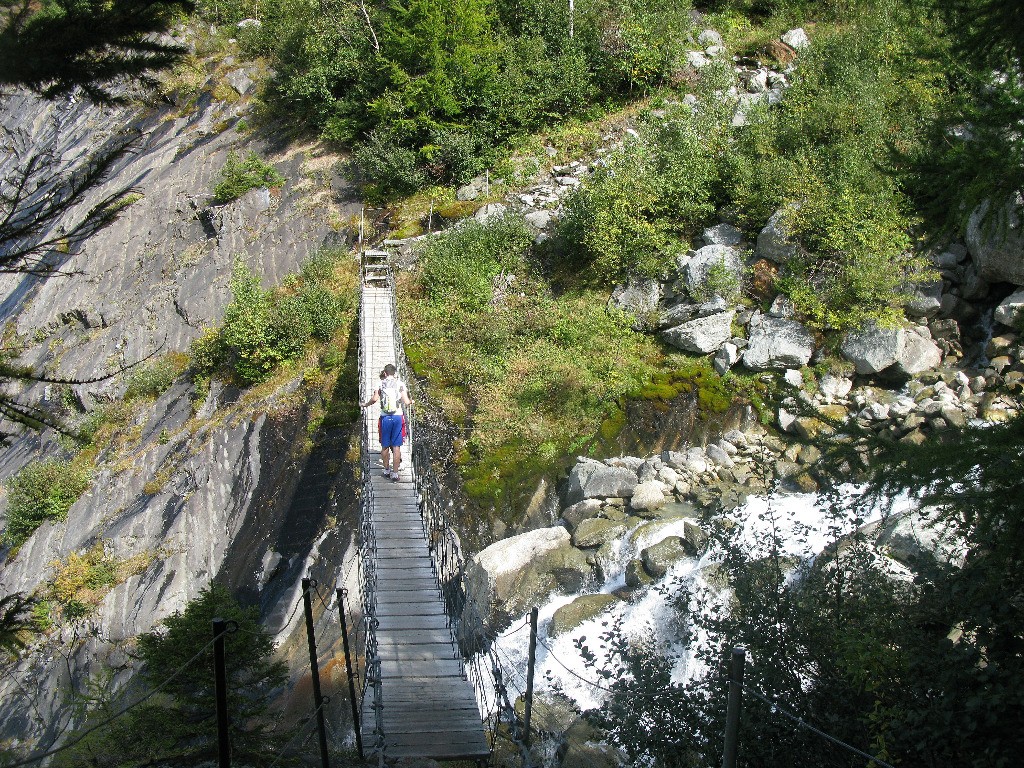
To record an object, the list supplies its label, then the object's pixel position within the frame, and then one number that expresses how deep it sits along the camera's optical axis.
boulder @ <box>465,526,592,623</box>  9.23
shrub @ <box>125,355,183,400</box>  15.66
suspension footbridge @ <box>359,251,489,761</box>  5.93
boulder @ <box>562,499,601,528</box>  10.13
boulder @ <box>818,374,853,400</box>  11.38
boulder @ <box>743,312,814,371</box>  11.88
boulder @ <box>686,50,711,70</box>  18.18
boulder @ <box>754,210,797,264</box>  12.80
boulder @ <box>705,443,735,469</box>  10.72
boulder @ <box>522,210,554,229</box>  15.43
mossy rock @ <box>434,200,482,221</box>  16.36
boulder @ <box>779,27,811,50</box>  18.12
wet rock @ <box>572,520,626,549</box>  9.70
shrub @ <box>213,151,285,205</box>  18.67
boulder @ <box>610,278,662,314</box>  13.36
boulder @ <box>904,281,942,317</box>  11.52
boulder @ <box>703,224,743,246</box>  13.62
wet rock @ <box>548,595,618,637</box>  8.66
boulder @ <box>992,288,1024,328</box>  10.45
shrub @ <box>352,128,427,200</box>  17.38
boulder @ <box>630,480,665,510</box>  10.06
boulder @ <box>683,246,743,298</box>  12.84
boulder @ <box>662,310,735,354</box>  12.42
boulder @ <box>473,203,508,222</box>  15.63
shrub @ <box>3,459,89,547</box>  14.84
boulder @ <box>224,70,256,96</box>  22.97
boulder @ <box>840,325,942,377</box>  11.14
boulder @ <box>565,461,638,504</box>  10.34
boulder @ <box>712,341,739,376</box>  12.01
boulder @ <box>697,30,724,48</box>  18.69
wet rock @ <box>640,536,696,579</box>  8.95
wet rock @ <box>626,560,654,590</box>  8.96
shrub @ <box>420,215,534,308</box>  14.19
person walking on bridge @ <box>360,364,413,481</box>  8.55
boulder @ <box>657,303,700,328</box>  12.86
